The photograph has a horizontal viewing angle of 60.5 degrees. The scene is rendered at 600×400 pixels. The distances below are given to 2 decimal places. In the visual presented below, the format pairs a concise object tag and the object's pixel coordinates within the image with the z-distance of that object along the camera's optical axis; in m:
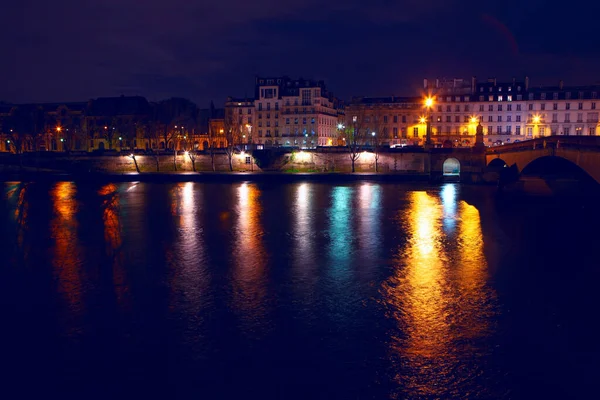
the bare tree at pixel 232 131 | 114.19
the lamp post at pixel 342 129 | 129.94
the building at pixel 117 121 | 126.81
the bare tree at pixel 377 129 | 119.19
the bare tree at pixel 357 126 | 116.62
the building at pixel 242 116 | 124.29
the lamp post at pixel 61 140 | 126.74
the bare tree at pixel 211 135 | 130.88
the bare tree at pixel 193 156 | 95.31
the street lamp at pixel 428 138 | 73.50
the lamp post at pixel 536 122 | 106.71
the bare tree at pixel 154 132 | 120.38
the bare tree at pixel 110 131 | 118.25
